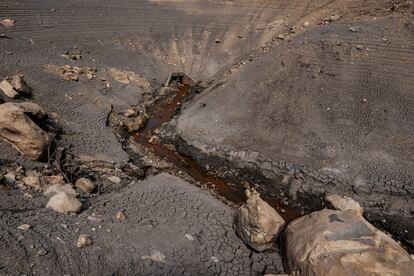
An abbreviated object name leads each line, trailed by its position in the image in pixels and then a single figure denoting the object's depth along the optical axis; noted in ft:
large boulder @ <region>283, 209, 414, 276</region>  14.64
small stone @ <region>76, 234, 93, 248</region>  15.48
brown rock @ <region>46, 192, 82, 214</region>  17.16
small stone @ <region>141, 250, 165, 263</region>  16.16
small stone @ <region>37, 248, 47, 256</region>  14.56
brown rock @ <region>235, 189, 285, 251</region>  17.53
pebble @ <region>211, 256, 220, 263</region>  16.93
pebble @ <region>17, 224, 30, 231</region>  15.43
